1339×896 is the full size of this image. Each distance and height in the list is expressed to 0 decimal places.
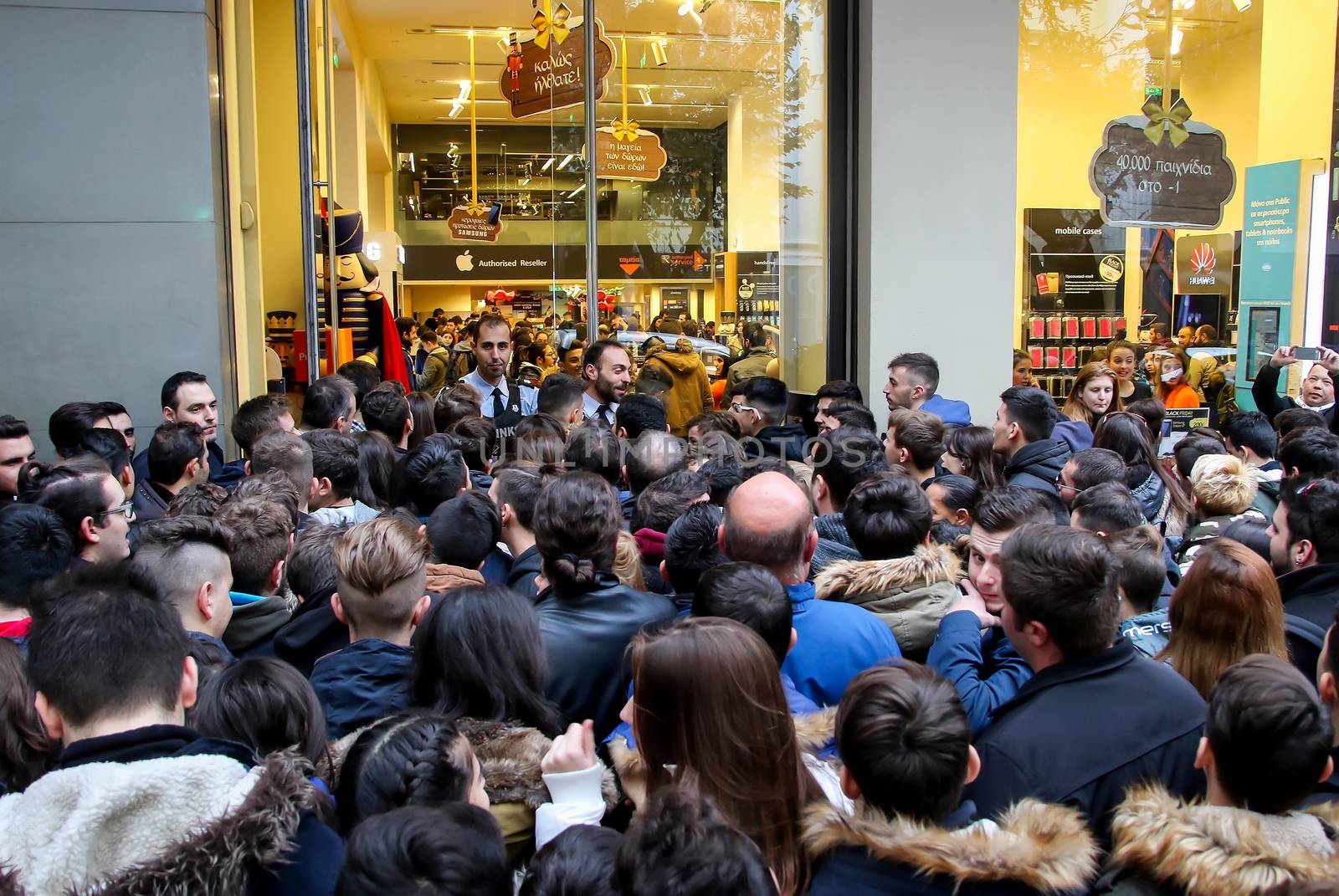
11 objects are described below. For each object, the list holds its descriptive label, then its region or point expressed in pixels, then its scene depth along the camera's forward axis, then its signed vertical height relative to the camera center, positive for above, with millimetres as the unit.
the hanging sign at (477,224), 13789 +1210
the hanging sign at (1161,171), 8273 +1084
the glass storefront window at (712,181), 7887 +1026
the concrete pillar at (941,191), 7086 +813
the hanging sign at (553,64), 8523 +1995
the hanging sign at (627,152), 8500 +1263
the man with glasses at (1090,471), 4367 -603
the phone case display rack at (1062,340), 8500 -176
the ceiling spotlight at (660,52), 8516 +2027
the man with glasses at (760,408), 6164 -521
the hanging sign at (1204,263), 8500 +407
